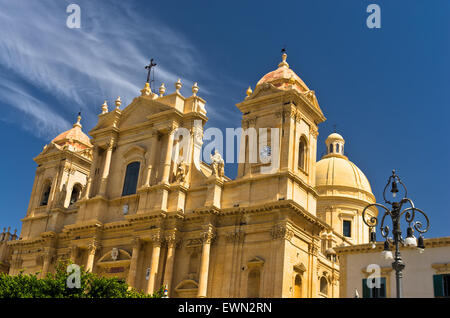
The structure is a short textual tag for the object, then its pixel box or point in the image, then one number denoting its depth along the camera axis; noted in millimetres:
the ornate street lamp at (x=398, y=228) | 16359
